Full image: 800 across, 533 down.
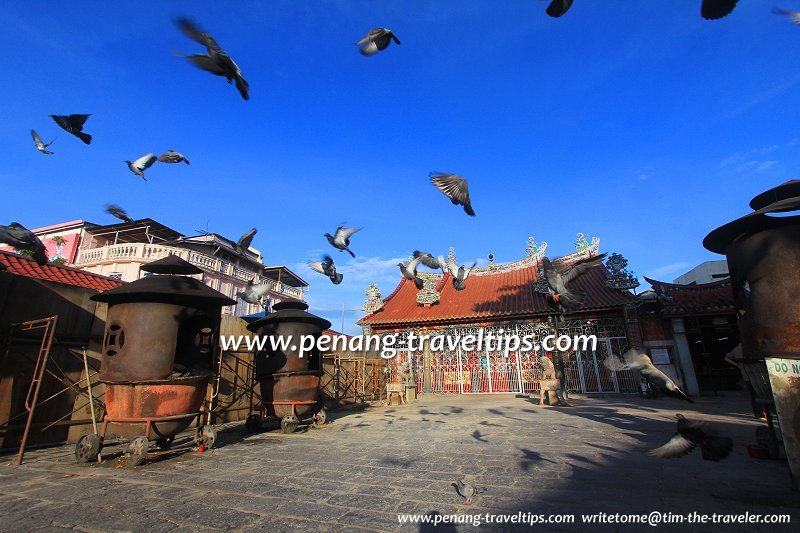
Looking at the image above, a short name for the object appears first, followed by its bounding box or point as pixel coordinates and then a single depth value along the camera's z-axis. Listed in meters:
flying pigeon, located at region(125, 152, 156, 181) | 7.16
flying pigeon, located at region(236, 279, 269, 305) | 9.78
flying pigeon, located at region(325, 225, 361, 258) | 8.88
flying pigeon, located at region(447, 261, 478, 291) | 12.52
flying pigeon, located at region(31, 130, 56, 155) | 7.01
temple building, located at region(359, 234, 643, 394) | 15.96
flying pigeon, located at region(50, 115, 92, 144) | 5.84
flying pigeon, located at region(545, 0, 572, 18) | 3.55
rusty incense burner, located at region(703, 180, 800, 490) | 3.69
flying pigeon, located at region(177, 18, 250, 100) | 4.43
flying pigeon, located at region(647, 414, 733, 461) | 3.87
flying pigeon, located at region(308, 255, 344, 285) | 9.45
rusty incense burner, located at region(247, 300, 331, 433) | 8.35
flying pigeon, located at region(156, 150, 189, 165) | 7.26
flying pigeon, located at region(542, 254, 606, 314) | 10.12
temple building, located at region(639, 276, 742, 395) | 14.35
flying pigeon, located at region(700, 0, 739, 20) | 3.32
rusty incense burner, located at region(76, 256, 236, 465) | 5.59
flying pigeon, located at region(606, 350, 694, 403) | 4.98
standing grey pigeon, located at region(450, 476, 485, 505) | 3.46
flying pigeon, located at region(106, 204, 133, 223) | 7.66
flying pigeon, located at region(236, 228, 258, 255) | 8.55
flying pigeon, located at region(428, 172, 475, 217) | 6.90
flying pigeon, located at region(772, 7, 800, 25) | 3.80
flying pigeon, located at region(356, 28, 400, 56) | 5.07
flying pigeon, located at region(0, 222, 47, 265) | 5.75
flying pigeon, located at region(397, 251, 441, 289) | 10.59
